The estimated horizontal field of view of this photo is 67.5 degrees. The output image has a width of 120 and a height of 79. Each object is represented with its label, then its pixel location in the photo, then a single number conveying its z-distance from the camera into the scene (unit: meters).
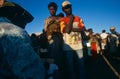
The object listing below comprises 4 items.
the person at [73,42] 2.27
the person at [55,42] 2.42
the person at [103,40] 5.52
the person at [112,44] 5.24
